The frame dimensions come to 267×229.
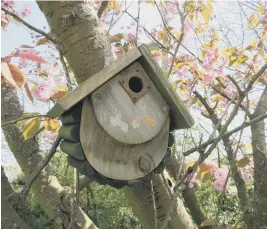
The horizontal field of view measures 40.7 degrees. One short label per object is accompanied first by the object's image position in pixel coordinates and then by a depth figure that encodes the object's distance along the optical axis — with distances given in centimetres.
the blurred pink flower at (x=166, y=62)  209
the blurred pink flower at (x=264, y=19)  191
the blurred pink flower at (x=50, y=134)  196
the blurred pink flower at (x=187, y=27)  241
